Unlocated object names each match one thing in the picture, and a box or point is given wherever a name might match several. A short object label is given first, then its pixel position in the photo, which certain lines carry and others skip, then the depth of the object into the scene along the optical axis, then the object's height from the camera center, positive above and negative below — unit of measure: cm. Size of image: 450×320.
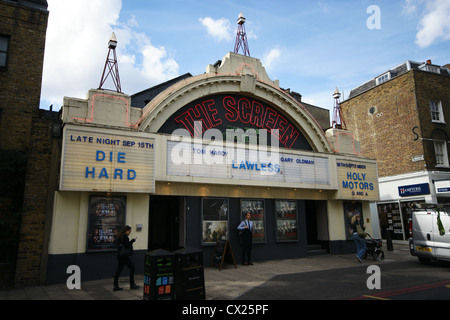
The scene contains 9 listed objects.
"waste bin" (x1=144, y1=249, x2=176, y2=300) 714 -127
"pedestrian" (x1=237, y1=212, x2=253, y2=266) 1314 -75
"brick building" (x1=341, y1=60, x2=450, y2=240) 2105 +543
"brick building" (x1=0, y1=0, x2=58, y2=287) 993 +269
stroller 1455 -146
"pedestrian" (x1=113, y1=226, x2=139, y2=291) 881 -89
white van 1209 -73
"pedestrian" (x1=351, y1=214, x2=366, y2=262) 1403 -110
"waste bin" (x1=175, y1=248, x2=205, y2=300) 726 -128
